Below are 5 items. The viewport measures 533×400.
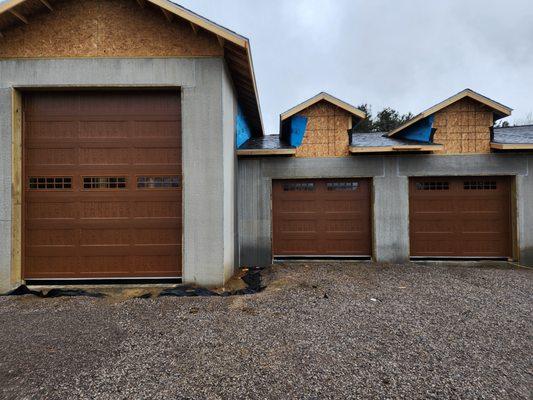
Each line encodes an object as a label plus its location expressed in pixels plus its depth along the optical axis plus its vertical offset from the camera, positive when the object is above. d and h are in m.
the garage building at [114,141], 5.53 +1.30
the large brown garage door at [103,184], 5.68 +0.41
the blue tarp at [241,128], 7.89 +2.28
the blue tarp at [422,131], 7.72 +2.01
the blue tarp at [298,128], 7.88 +2.11
